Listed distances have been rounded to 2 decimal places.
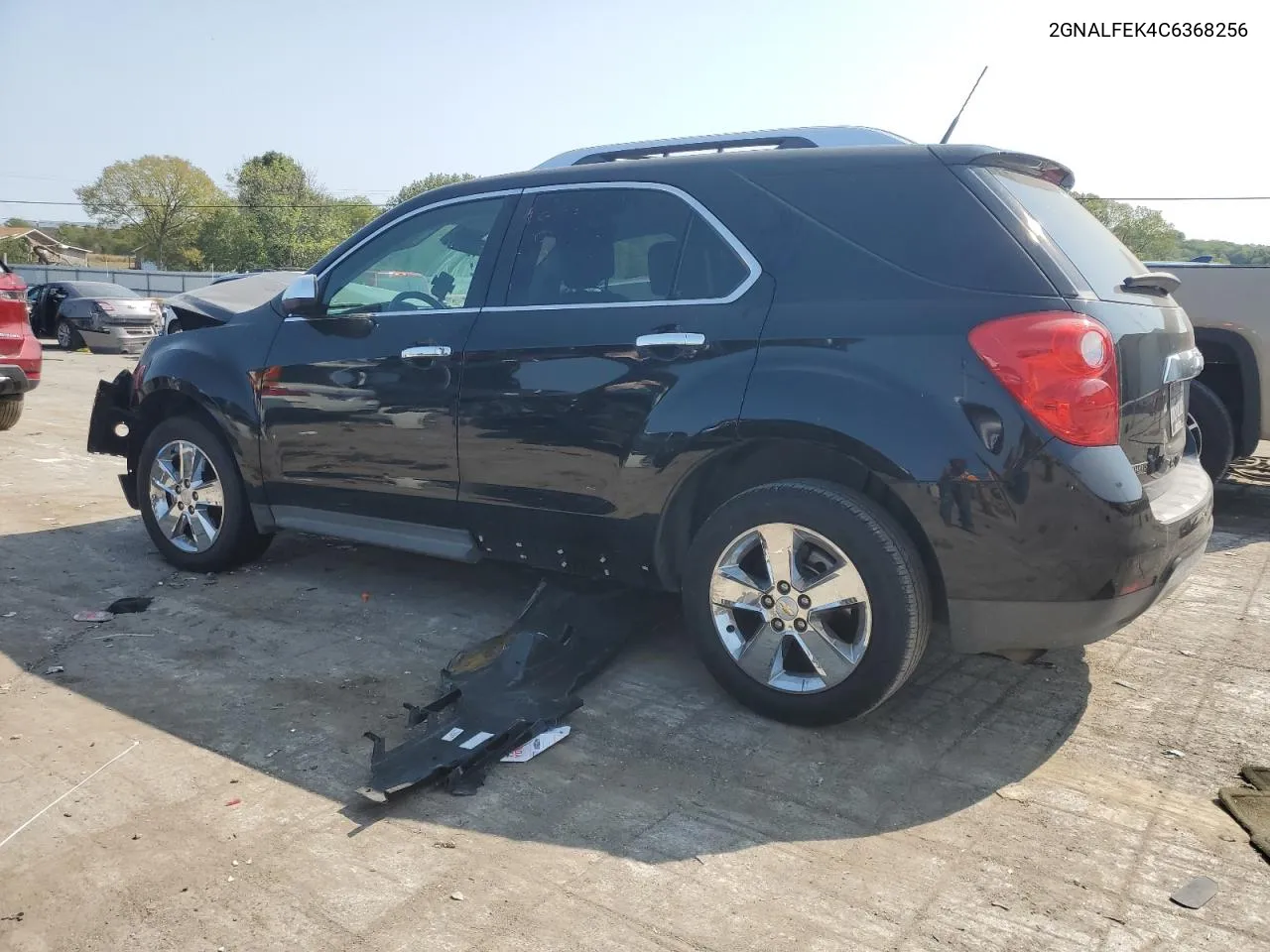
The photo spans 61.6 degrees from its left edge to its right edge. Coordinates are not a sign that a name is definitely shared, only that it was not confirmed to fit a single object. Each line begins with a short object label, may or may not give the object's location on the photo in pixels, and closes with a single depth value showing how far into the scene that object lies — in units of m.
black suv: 3.22
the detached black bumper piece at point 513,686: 3.26
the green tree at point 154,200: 106.44
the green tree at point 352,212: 98.19
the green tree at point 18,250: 90.78
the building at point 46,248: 95.06
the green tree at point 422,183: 91.53
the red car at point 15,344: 8.48
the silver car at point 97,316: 21.09
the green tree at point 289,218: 93.94
